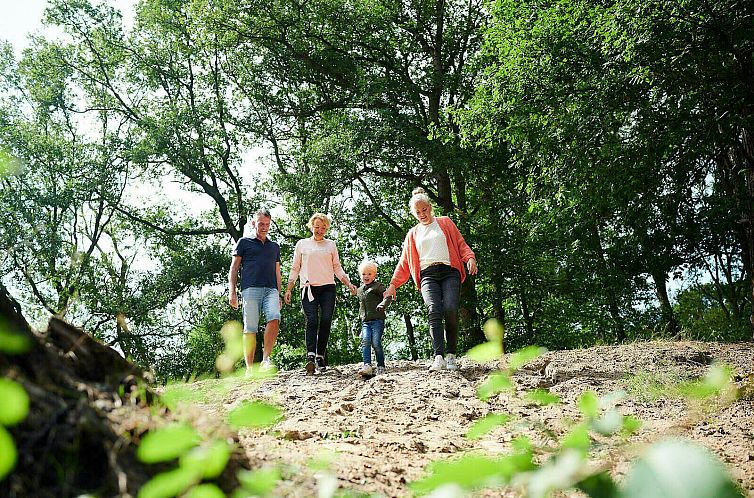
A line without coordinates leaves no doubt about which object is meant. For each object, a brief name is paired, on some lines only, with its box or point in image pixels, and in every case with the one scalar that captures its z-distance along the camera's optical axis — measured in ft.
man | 26.53
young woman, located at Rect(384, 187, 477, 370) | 23.94
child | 26.40
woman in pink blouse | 26.99
